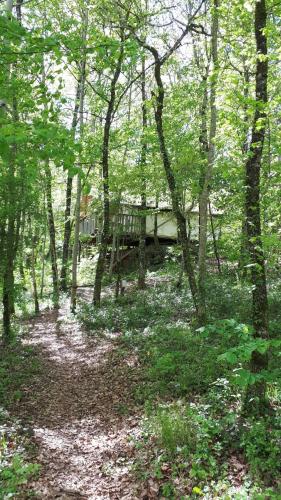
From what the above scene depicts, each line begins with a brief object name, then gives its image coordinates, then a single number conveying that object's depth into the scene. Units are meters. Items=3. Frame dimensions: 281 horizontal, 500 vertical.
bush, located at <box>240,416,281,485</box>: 4.96
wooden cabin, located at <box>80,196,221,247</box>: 20.73
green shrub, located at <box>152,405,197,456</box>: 5.75
